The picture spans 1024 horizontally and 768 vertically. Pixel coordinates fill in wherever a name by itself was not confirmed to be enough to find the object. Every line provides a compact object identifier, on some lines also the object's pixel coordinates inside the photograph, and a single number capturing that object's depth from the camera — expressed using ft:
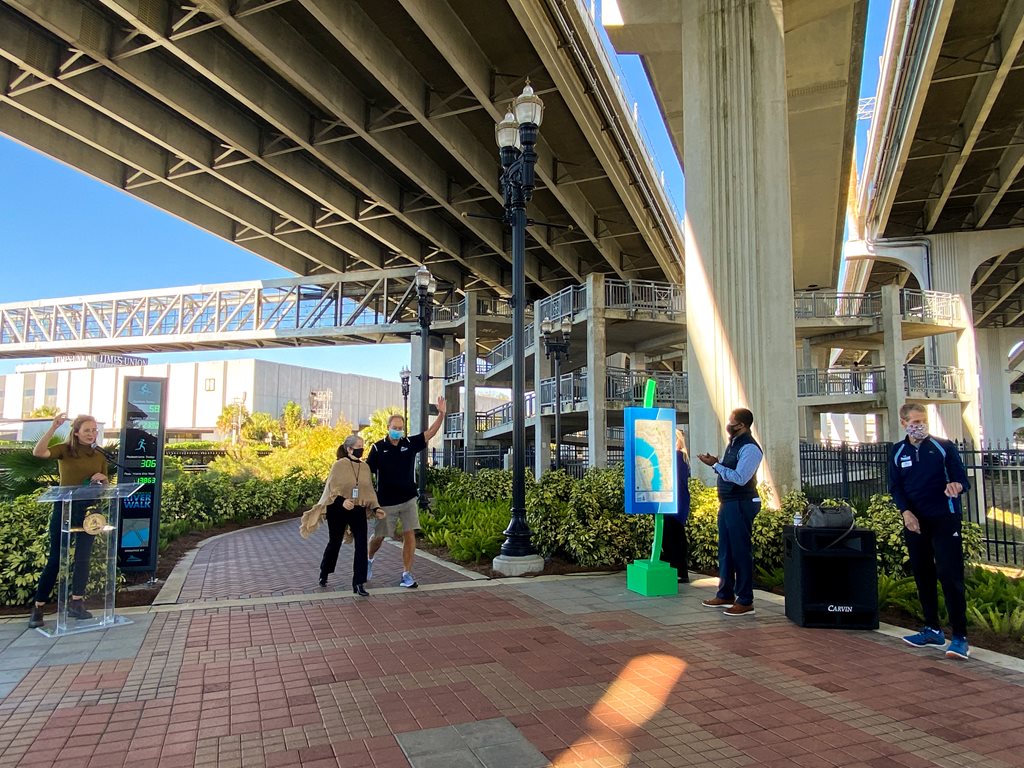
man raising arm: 26.35
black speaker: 20.21
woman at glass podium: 20.30
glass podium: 19.85
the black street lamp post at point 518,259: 29.55
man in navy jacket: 17.67
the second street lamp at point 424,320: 58.08
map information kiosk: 25.13
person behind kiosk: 27.55
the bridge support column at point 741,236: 42.88
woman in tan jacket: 25.32
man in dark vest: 21.53
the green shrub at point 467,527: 33.22
